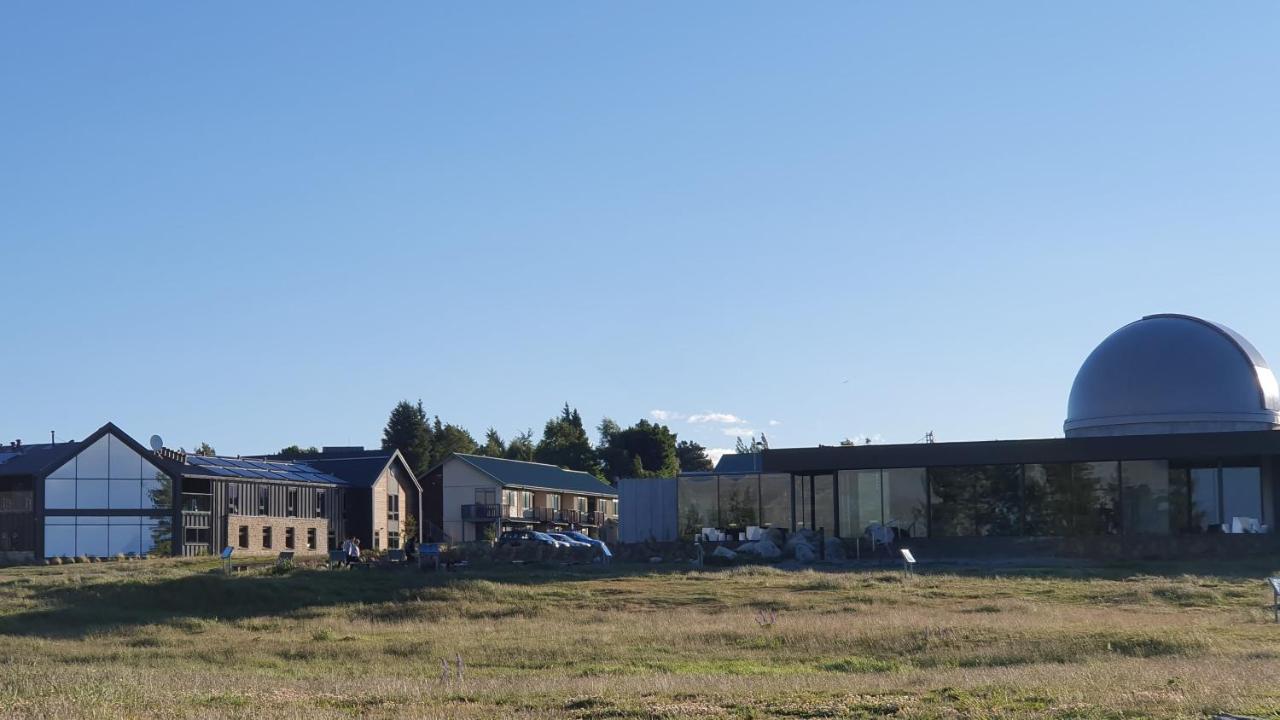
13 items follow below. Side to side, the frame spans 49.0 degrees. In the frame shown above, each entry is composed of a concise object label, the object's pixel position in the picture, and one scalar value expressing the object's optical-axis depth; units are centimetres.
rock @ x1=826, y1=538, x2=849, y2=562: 5412
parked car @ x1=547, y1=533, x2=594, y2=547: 7079
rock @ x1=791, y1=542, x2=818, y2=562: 5350
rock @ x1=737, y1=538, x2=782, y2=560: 5525
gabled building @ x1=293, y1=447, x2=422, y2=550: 9181
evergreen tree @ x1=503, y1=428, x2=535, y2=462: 14208
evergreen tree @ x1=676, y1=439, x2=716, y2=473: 15088
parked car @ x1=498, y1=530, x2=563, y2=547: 5890
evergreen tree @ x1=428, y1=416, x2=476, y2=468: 12825
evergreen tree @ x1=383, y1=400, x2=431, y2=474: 12475
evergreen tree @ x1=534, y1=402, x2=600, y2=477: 13600
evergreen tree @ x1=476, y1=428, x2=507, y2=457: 14488
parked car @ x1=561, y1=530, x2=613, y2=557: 5450
